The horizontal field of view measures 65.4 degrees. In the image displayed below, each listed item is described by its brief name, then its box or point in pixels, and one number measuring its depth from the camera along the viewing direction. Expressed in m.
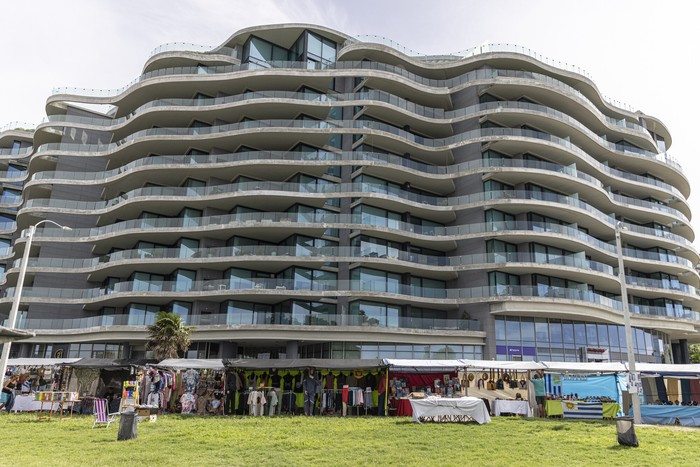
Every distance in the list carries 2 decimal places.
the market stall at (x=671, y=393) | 24.31
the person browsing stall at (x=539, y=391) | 26.20
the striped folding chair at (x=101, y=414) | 20.38
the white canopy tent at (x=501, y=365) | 26.24
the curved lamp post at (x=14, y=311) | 21.93
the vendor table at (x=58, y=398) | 23.28
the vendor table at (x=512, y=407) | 25.64
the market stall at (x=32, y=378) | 26.42
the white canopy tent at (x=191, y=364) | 26.91
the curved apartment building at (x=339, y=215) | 40.75
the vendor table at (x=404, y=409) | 25.31
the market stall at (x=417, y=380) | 26.00
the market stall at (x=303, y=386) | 26.09
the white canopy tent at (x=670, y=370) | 27.67
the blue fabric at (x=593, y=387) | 27.69
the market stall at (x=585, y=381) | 27.30
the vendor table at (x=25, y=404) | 26.23
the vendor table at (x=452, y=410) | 21.55
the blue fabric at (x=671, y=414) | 24.08
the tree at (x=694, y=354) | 73.88
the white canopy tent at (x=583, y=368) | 27.22
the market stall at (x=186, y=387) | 26.70
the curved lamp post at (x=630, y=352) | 22.80
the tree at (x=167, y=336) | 32.19
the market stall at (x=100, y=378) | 26.23
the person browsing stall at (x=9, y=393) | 26.52
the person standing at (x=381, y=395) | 26.01
